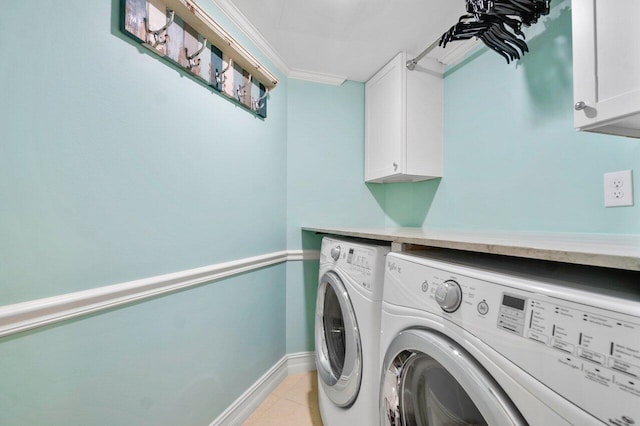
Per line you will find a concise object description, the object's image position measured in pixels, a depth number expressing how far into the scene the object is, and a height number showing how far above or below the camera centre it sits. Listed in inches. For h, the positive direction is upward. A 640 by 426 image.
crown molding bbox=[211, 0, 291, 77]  54.5 +42.6
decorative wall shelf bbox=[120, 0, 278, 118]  37.7 +29.2
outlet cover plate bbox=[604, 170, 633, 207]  38.1 +4.3
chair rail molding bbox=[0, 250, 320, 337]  26.0 -9.9
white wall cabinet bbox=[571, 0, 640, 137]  27.8 +17.1
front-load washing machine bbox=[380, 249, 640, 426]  14.3 -8.7
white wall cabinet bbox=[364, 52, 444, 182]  70.7 +26.5
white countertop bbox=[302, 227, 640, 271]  16.1 -2.3
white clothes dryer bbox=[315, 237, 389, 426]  38.9 -19.4
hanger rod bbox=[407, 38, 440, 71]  59.8 +39.1
